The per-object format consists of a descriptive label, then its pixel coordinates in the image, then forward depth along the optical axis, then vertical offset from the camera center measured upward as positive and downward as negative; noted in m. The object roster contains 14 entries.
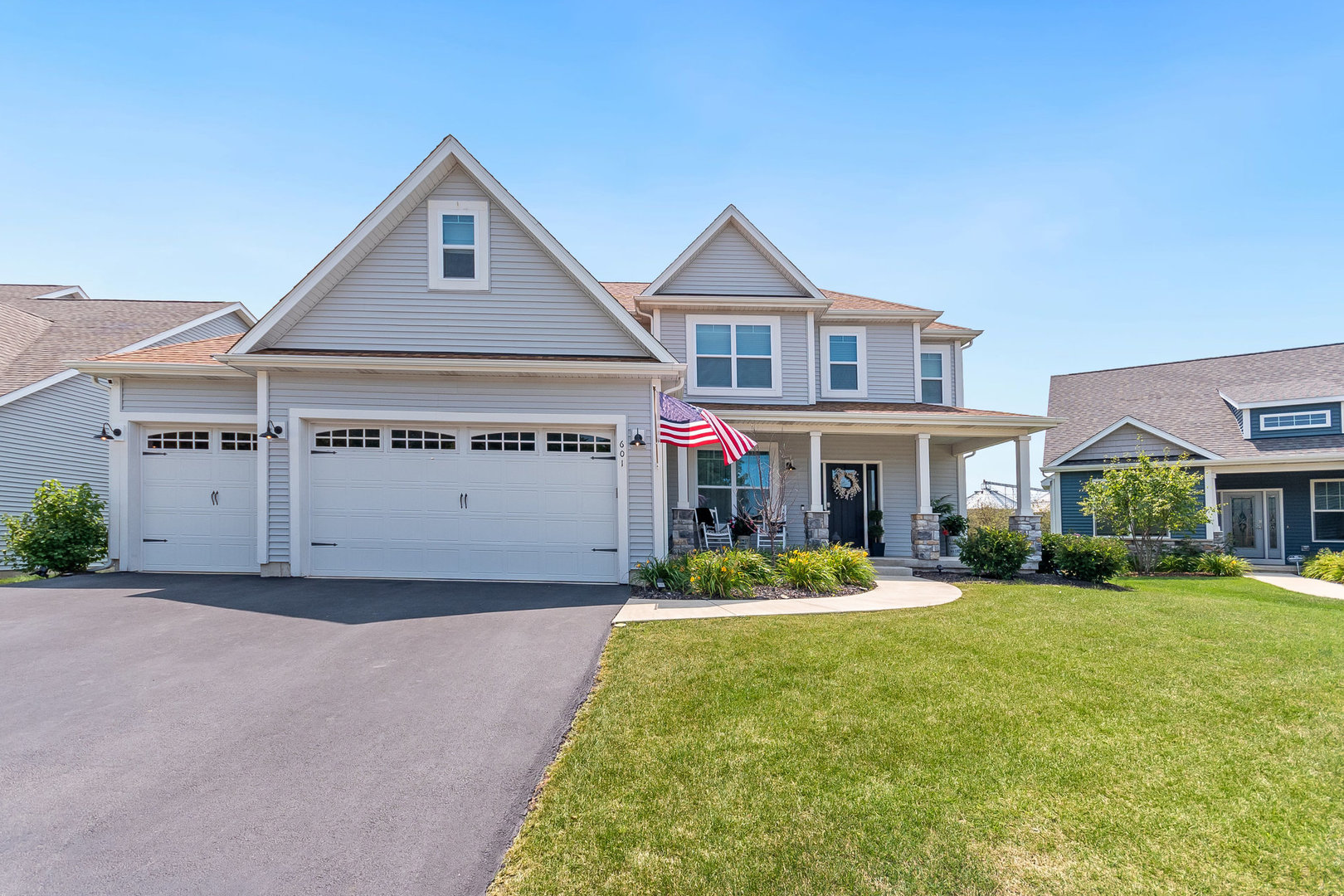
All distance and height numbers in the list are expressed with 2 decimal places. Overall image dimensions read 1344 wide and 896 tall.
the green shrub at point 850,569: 11.08 -1.75
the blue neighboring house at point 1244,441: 18.03 +0.75
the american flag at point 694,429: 10.60 +0.71
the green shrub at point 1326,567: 14.76 -2.46
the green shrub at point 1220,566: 15.38 -2.44
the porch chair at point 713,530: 14.17 -1.34
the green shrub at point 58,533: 10.85 -0.97
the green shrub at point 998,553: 12.53 -1.69
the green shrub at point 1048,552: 13.09 -1.77
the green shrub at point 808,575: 10.34 -1.74
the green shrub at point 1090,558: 12.12 -1.76
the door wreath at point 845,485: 15.66 -0.37
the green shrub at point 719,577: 9.70 -1.65
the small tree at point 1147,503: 14.98 -0.88
